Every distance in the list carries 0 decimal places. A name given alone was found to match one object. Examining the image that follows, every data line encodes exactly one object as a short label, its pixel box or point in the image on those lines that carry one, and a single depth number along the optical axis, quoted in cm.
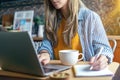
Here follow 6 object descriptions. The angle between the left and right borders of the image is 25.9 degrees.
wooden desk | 107
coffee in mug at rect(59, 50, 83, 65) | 130
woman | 163
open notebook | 109
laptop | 101
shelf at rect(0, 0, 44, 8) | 356
